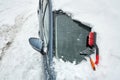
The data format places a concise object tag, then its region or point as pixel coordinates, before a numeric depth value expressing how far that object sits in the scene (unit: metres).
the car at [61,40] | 2.32
